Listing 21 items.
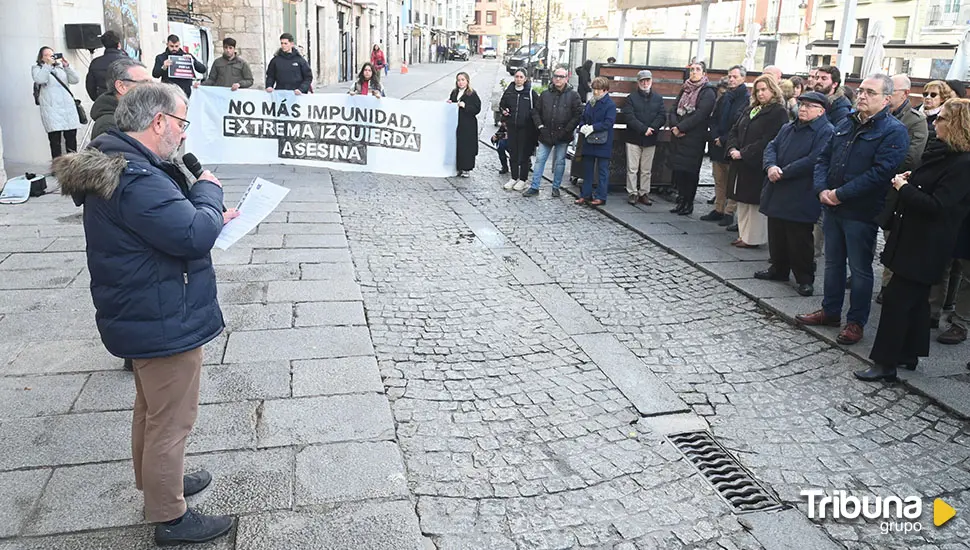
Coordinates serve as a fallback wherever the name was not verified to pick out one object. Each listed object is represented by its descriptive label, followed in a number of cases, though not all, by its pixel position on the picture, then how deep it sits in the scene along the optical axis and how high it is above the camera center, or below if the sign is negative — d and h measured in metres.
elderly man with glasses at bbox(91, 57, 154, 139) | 4.21 -0.17
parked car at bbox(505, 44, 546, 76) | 41.83 +0.64
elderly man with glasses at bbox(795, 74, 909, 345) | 5.31 -0.75
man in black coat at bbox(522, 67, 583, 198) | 10.38 -0.56
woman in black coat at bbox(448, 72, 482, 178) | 11.88 -0.78
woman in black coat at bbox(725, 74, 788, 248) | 7.68 -0.69
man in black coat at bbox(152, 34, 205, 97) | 11.54 -0.07
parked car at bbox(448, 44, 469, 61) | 79.44 +1.45
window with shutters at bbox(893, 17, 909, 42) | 34.19 +2.36
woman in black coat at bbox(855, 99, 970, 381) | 4.61 -0.92
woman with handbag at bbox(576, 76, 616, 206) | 10.00 -0.79
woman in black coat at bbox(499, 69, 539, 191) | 11.11 -0.78
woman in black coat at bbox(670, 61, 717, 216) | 9.44 -0.60
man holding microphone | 2.70 -0.73
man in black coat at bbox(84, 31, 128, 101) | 9.61 -0.14
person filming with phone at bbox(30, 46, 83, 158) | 10.38 -0.53
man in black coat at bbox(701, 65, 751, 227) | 9.02 -0.63
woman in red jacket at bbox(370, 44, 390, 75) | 35.62 +0.36
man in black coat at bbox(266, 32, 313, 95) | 12.06 -0.13
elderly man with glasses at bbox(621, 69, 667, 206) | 10.08 -0.64
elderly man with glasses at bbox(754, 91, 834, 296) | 6.48 -0.89
